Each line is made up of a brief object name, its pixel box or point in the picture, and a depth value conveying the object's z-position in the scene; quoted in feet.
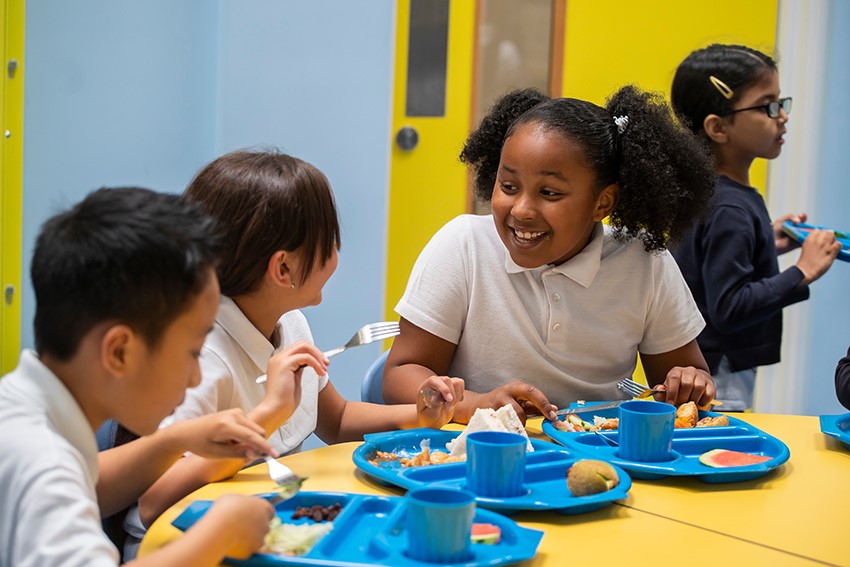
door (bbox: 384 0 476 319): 12.15
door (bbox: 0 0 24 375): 9.48
